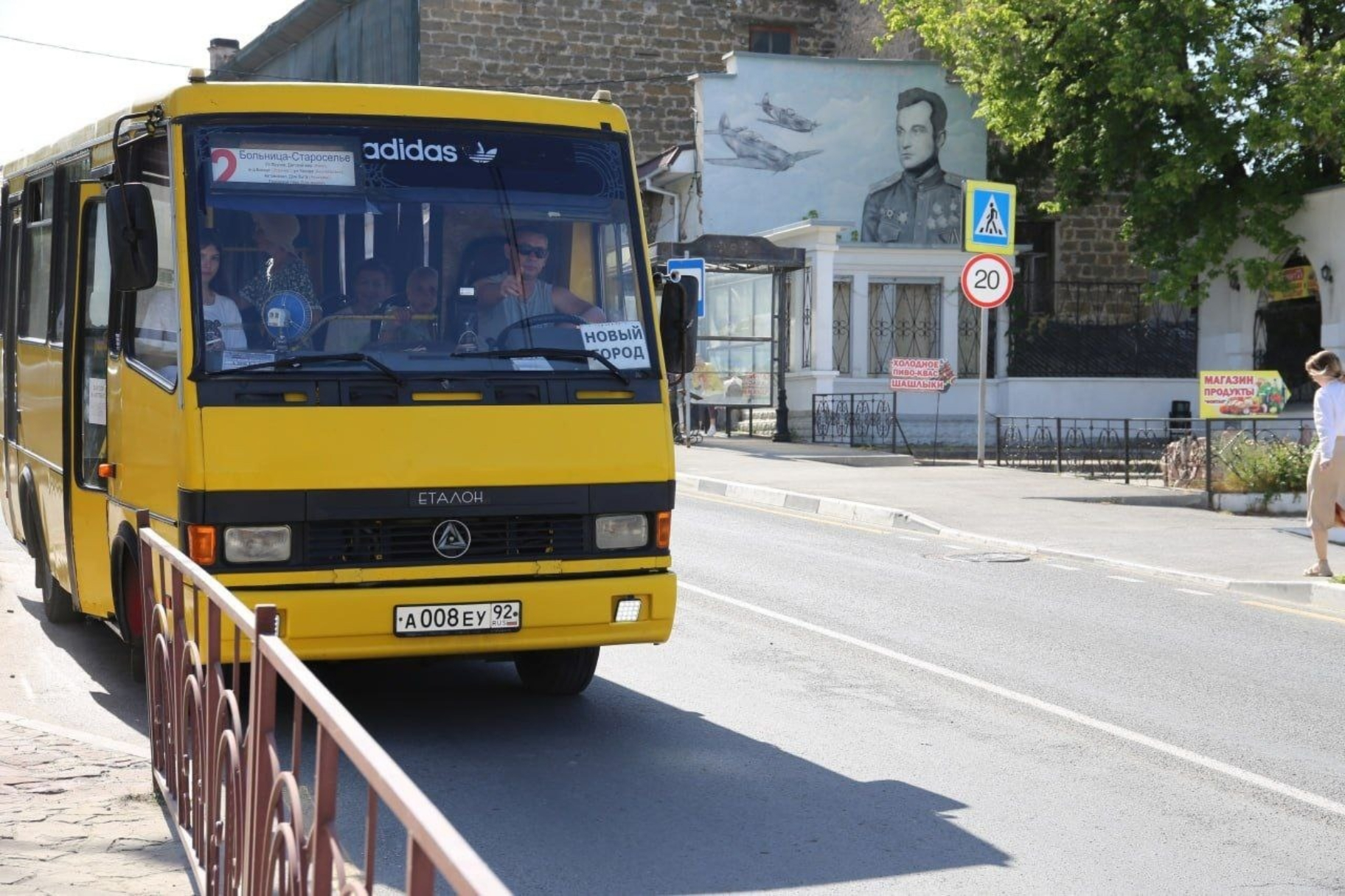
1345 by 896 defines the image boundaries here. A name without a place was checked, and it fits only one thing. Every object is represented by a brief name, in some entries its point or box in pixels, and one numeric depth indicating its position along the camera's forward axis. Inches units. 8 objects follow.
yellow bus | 295.3
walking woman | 561.9
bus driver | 315.9
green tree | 1087.6
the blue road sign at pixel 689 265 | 1127.6
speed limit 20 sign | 988.6
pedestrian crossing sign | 999.6
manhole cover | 628.1
